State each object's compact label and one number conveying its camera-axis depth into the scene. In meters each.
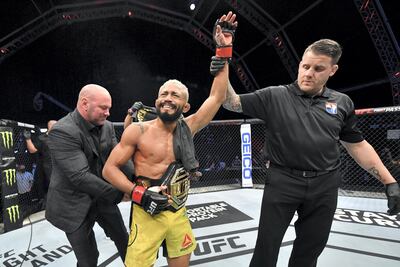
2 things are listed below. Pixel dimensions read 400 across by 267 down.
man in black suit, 1.61
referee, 1.50
